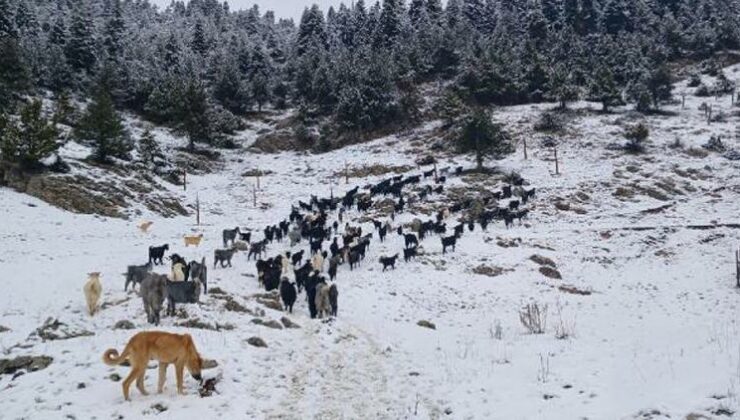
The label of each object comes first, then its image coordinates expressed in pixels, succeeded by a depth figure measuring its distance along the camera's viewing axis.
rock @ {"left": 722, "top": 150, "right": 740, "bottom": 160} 52.19
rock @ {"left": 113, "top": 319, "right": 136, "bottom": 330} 14.43
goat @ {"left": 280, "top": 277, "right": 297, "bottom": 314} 19.61
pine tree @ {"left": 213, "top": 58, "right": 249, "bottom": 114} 76.81
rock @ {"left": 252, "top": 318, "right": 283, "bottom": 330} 16.45
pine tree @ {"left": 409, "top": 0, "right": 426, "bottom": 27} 102.69
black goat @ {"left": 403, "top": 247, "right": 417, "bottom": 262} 28.75
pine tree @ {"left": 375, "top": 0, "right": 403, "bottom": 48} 93.94
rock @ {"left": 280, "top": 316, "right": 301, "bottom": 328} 17.12
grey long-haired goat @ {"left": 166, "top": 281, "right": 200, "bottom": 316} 16.09
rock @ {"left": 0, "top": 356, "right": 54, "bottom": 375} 11.42
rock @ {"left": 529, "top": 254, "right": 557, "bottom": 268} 29.25
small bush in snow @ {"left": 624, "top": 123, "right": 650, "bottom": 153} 54.62
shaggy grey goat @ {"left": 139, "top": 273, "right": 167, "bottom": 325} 15.05
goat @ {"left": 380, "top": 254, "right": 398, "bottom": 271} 27.27
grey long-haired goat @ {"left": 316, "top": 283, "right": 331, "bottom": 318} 19.38
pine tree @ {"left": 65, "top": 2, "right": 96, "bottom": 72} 70.50
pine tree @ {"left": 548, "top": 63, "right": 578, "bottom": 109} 67.44
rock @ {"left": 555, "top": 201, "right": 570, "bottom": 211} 41.26
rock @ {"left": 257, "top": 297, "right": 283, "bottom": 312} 19.80
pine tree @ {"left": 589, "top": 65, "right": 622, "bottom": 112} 65.81
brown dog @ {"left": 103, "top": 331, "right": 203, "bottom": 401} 9.96
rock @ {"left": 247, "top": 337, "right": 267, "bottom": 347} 14.39
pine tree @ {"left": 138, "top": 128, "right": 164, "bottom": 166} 49.16
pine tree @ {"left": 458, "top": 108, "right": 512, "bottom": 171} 52.03
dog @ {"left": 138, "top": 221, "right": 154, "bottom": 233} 33.47
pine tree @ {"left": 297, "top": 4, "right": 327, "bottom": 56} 97.06
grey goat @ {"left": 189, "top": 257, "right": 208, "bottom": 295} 20.27
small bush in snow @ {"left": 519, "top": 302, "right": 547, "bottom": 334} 17.42
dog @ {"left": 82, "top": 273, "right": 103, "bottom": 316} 15.98
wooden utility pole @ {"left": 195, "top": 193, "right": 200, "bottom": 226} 38.68
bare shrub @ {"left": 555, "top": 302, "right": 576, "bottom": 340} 16.17
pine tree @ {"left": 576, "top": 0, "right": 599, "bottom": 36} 97.94
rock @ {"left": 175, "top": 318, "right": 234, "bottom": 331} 15.28
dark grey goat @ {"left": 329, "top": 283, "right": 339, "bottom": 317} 19.36
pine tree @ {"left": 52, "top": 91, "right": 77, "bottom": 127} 51.12
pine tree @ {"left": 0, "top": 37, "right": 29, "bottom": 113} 50.72
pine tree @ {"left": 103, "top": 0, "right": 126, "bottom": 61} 78.66
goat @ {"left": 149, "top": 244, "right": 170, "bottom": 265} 25.30
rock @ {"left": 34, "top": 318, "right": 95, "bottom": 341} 13.57
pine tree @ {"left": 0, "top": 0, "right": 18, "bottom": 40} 69.00
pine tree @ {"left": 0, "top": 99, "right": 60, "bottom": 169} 35.55
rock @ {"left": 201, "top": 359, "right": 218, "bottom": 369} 12.12
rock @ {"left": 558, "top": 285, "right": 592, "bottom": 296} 25.53
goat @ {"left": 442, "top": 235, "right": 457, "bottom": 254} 30.30
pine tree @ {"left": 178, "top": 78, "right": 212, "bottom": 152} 60.62
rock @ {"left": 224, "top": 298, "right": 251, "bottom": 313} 17.98
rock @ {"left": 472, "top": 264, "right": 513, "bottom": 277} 27.38
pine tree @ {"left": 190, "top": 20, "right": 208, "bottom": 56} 98.18
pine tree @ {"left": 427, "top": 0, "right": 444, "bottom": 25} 100.38
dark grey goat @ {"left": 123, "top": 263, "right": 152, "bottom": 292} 19.41
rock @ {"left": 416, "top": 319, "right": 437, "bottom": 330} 19.19
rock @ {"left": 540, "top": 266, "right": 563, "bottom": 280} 27.72
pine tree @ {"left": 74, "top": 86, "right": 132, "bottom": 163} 43.88
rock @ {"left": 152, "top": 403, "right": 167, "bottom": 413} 9.82
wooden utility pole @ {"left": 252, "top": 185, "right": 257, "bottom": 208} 45.80
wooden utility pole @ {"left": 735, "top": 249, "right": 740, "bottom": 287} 25.33
